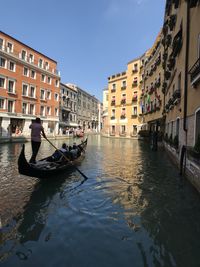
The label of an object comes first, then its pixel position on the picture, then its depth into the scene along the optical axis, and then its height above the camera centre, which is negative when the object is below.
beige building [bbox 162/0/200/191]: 5.94 +1.85
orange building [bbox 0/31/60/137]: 24.58 +6.29
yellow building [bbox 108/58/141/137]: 32.69 +5.95
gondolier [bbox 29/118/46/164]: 6.74 -0.07
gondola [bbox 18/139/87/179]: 4.93 -1.10
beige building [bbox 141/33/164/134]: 19.05 +5.21
